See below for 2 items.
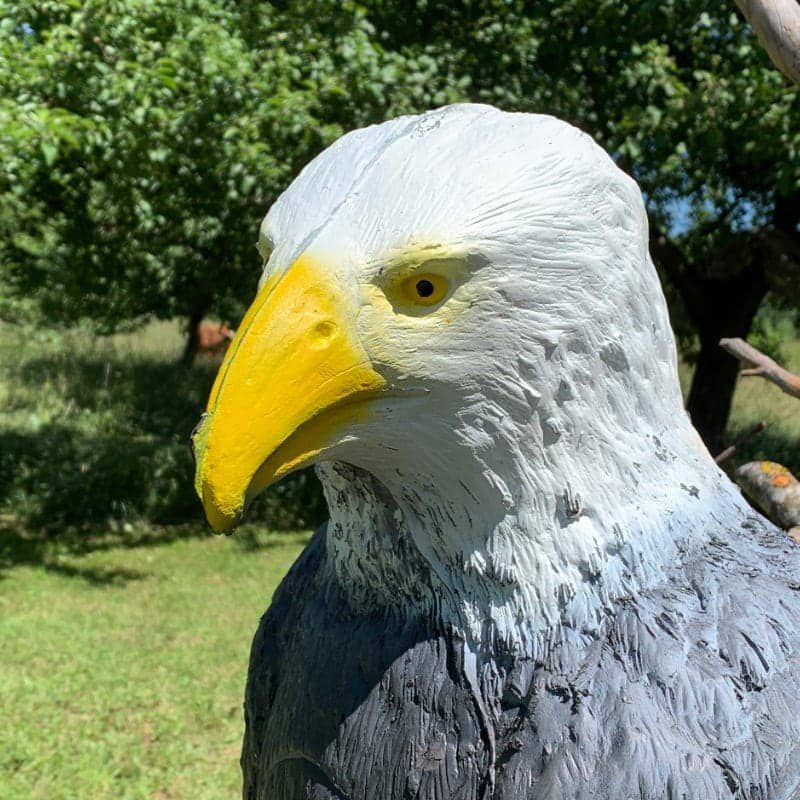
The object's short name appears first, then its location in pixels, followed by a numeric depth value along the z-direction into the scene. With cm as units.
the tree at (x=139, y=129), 400
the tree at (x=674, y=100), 470
